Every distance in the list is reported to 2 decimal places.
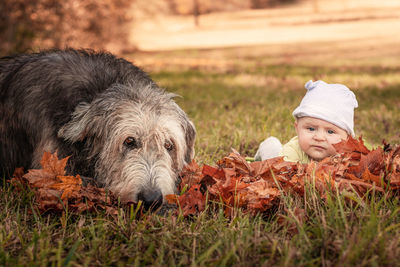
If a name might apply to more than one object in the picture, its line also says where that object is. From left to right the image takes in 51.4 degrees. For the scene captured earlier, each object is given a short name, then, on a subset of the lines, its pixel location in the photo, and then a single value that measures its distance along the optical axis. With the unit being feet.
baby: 13.97
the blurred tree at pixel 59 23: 38.93
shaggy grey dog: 11.42
